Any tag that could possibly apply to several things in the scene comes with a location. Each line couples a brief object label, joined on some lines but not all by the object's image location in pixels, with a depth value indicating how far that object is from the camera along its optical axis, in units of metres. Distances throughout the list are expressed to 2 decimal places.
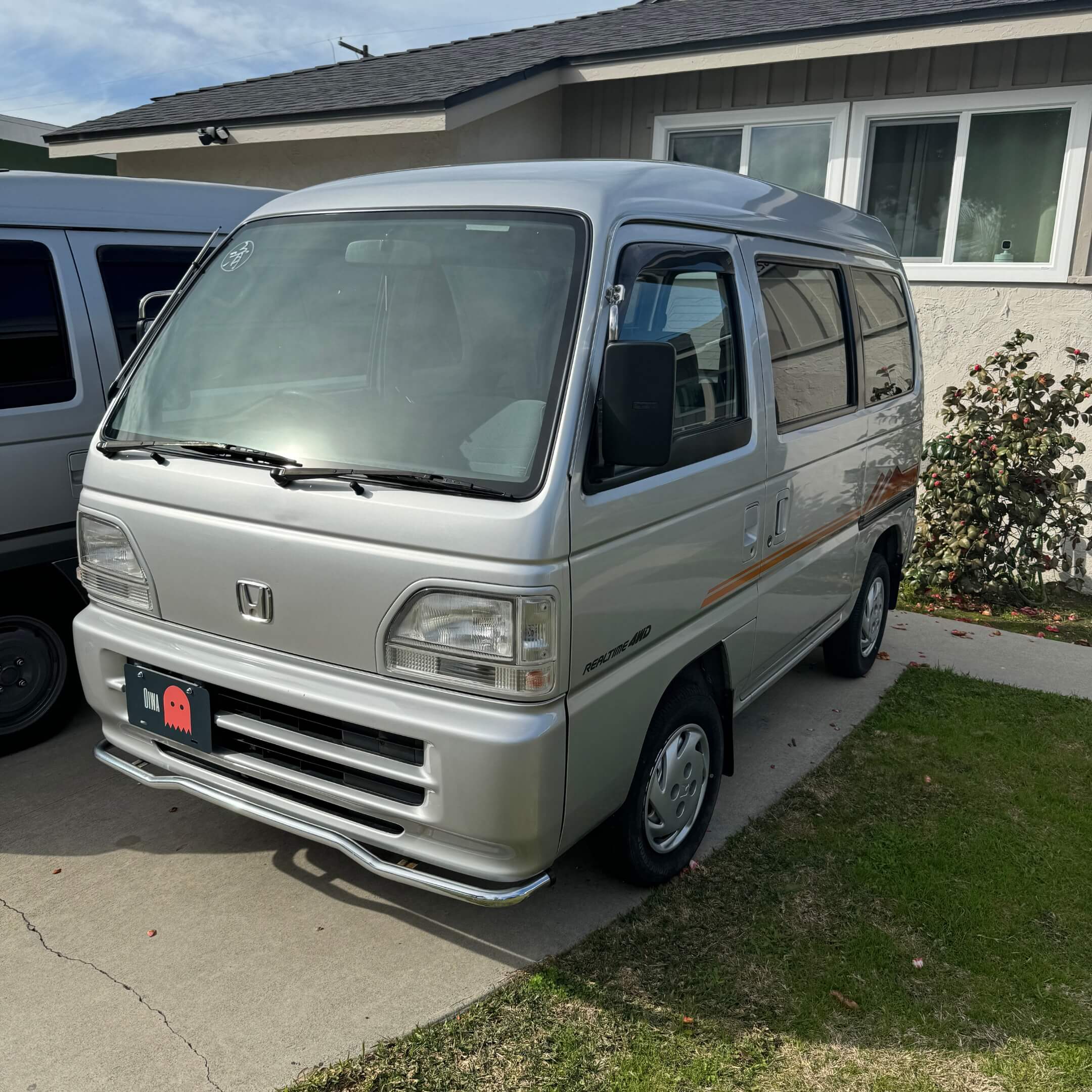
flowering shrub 7.55
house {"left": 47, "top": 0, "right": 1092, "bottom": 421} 7.78
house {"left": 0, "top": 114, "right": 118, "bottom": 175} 16.95
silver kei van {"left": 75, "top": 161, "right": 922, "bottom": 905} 2.60
